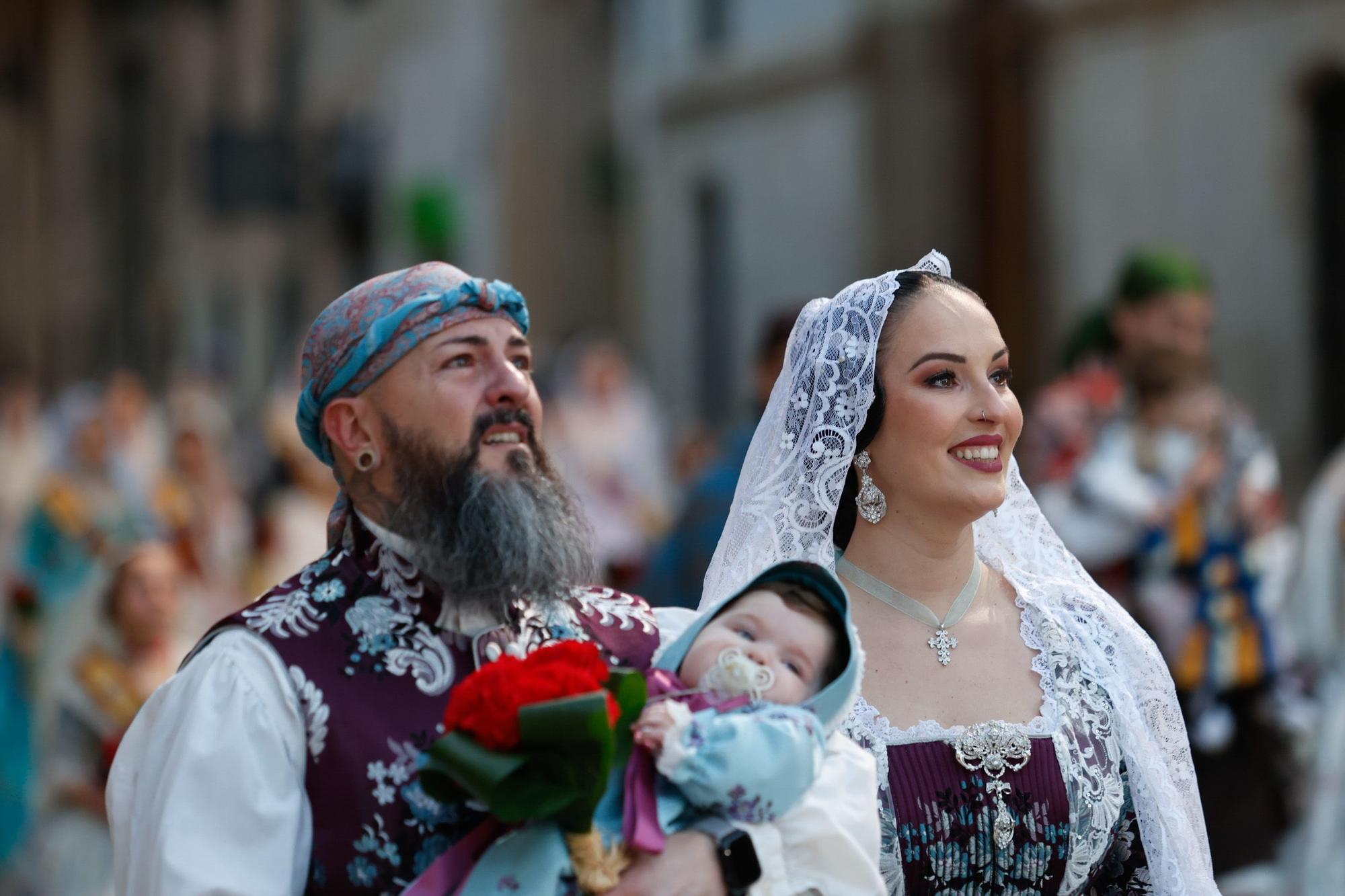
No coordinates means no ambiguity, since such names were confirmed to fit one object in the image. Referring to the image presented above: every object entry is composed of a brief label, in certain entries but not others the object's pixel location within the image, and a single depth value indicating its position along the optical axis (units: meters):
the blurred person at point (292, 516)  18.08
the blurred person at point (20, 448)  27.22
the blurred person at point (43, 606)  16.73
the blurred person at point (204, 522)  18.39
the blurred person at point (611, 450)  23.28
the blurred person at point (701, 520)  12.00
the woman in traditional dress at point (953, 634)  6.27
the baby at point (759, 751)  5.15
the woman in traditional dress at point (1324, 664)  12.37
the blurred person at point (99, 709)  12.96
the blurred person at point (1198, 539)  12.46
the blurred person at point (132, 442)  22.25
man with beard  5.48
